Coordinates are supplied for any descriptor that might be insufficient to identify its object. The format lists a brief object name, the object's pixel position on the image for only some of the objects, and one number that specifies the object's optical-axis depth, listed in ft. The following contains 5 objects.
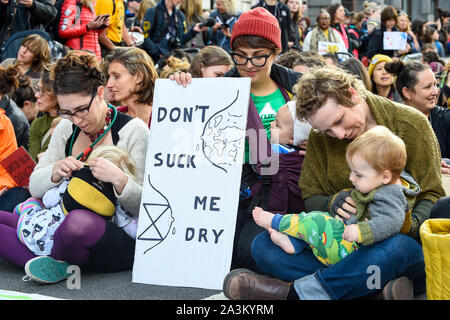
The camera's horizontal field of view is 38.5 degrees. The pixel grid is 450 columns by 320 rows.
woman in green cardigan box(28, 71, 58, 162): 15.57
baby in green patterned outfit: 8.61
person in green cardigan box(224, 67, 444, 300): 8.73
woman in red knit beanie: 11.29
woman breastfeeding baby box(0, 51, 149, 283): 10.59
